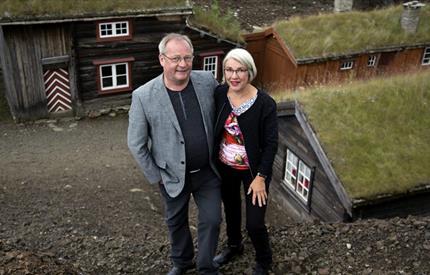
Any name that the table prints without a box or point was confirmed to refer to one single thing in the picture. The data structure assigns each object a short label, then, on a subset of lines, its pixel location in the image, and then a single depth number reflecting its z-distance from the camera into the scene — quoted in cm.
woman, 515
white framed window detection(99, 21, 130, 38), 1841
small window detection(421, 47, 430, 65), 2164
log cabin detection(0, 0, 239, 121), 1720
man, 517
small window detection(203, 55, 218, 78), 2069
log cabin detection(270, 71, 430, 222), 1108
